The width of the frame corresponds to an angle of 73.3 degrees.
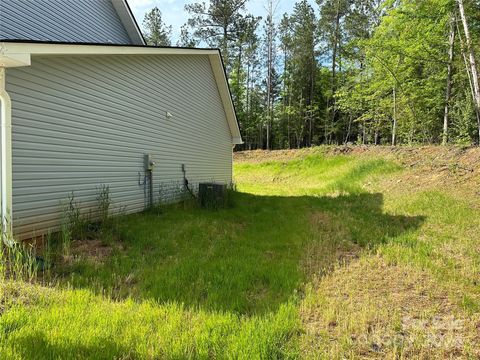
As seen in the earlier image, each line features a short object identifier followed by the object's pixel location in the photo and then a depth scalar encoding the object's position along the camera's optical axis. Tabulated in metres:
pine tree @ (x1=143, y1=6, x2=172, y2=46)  32.62
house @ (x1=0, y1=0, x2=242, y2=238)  4.87
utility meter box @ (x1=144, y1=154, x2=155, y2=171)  8.15
